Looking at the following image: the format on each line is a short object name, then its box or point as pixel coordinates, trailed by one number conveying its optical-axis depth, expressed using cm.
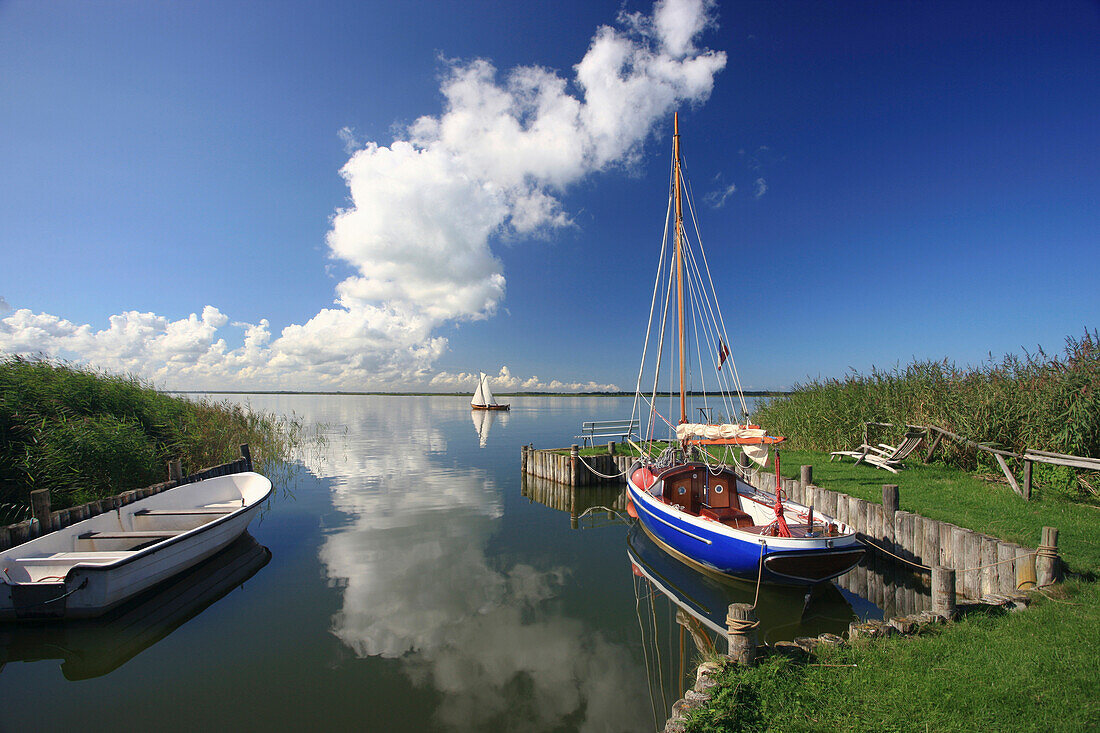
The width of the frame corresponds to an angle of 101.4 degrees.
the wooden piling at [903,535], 970
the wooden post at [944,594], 577
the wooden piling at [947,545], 856
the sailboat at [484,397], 8475
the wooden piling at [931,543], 888
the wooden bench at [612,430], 2293
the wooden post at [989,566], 761
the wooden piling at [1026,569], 679
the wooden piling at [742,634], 495
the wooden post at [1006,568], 726
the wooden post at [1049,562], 640
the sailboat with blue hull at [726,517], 855
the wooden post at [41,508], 923
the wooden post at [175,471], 1437
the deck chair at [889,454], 1462
